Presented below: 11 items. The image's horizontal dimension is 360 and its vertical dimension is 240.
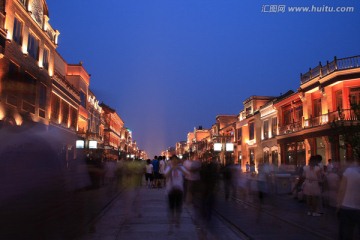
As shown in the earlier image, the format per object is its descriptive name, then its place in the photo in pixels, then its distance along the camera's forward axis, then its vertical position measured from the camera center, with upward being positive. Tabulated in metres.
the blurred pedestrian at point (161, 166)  21.56 +0.08
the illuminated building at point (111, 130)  68.34 +7.42
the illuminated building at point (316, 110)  27.27 +5.01
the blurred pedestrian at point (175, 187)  8.90 -0.47
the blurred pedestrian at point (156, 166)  21.98 +0.05
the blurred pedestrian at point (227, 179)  15.55 -0.47
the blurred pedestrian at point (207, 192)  9.96 -0.69
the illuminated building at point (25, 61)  20.67 +6.86
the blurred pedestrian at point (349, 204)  5.38 -0.52
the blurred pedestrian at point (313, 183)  11.06 -0.45
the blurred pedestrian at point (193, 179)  11.02 -0.35
